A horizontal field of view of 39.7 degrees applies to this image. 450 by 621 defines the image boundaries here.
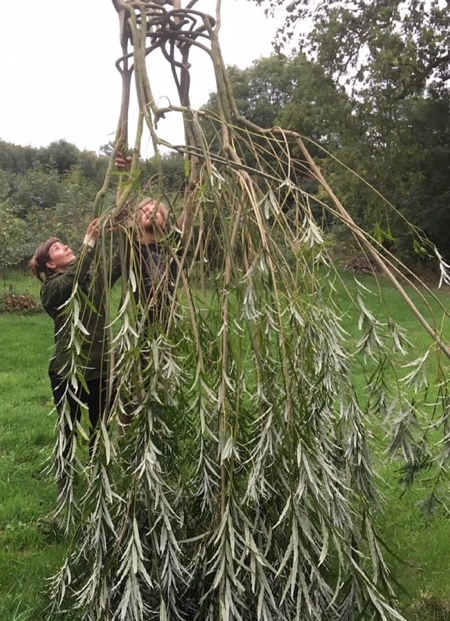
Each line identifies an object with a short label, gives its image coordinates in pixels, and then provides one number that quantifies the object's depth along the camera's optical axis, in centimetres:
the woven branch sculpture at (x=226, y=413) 170
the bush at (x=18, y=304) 971
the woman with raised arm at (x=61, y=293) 296
